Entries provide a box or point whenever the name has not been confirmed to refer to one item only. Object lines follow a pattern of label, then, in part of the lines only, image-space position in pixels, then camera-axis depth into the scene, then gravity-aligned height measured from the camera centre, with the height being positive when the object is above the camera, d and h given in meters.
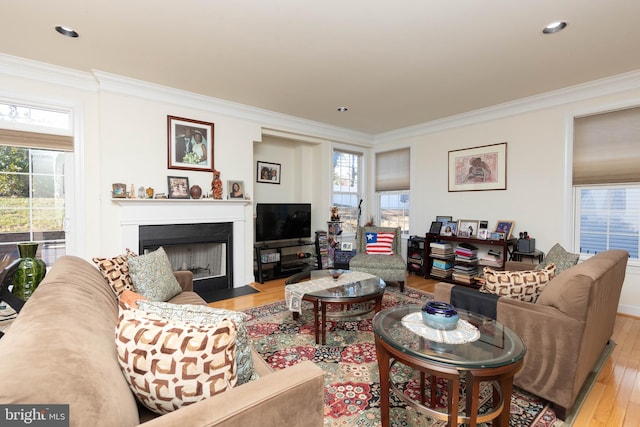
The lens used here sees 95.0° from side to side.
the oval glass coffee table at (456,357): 1.25 -0.67
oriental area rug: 1.70 -1.17
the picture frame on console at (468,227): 4.38 -0.27
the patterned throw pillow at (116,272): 1.97 -0.44
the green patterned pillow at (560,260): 2.23 -0.40
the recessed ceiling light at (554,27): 2.24 +1.42
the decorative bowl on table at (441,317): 1.55 -0.57
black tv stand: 4.47 -0.82
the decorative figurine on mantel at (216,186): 3.95 +0.31
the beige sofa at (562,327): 1.63 -0.69
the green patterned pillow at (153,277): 2.12 -0.51
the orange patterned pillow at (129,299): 1.14 -0.39
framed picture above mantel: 3.68 +0.85
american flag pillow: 4.27 -0.51
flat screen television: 4.58 -0.20
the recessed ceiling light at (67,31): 2.35 +1.45
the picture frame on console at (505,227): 3.98 -0.24
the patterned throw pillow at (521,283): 1.92 -0.49
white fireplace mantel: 3.38 -0.08
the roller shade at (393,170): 5.36 +0.74
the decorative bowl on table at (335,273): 3.12 -0.70
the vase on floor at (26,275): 1.86 -0.42
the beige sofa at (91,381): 0.66 -0.44
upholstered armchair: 3.90 -0.67
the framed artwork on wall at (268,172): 5.05 +0.64
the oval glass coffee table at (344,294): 2.52 -0.76
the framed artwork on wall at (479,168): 4.16 +0.62
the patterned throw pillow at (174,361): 0.91 -0.48
